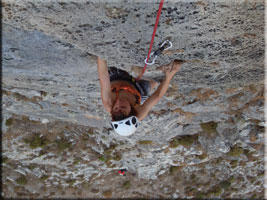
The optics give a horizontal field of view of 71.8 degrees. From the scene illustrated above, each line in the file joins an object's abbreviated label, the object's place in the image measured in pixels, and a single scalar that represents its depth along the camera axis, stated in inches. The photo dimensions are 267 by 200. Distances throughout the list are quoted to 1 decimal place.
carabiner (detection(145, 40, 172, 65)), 84.9
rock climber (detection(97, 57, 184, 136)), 111.8
